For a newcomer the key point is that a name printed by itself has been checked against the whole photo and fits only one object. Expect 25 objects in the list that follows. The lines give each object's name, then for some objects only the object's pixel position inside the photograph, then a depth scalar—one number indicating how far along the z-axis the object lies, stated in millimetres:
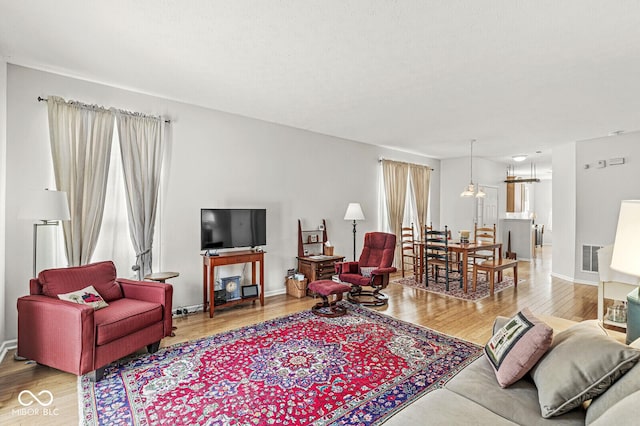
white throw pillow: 2803
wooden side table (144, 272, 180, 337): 3521
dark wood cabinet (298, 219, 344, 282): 5137
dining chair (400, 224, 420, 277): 6448
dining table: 5320
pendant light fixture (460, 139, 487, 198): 6273
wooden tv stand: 4062
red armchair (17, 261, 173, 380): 2488
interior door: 8266
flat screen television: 4199
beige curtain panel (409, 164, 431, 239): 7637
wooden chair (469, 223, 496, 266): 5866
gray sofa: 1278
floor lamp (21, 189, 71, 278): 2764
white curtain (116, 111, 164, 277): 3797
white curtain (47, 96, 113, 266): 3346
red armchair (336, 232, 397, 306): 4668
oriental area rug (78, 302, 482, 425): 2168
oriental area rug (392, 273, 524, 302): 5145
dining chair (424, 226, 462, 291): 5516
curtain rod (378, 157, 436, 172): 6900
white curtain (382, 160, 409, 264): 6984
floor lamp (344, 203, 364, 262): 5711
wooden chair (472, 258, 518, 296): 5117
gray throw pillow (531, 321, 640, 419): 1345
